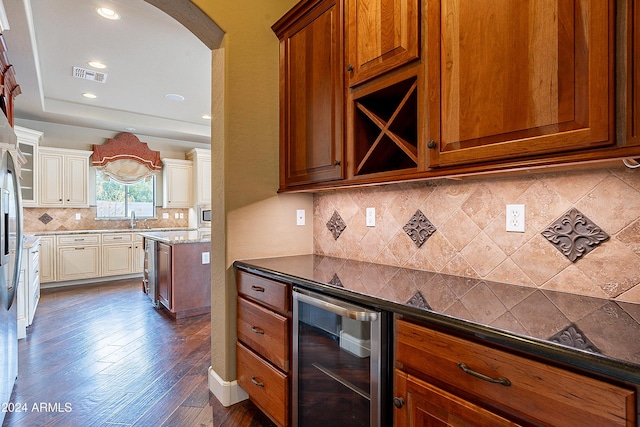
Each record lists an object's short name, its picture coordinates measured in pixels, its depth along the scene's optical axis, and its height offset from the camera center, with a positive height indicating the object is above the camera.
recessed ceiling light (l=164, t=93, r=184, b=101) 4.91 +1.76
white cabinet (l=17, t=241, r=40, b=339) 3.17 -0.75
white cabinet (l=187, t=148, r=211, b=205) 6.84 +0.82
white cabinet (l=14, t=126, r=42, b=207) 4.96 +0.76
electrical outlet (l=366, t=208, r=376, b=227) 2.00 -0.03
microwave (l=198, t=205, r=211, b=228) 6.80 -0.03
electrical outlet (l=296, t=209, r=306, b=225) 2.42 -0.03
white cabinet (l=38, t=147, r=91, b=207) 5.46 +0.63
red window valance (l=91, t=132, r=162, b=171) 6.14 +1.19
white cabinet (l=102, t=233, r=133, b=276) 5.83 -0.71
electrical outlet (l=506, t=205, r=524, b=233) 1.37 -0.02
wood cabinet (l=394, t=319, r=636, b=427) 0.73 -0.45
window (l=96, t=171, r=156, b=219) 6.35 +0.31
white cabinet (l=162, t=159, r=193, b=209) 6.75 +0.63
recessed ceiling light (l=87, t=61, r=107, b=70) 3.86 +1.76
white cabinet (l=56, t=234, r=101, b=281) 5.41 -0.70
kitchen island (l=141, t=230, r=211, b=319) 3.80 -0.73
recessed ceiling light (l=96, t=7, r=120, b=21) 2.87 +1.77
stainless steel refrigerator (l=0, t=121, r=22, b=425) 1.77 -0.29
